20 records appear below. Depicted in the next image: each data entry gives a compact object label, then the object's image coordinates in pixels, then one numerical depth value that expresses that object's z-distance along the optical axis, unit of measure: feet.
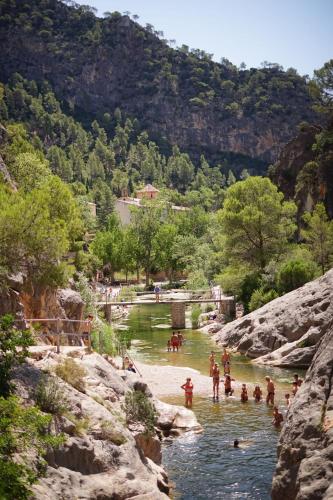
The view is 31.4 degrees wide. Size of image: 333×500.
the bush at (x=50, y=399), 51.90
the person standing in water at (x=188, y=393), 93.56
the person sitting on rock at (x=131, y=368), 93.08
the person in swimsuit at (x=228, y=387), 99.96
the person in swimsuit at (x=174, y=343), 143.84
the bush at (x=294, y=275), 156.56
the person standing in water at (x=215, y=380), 98.32
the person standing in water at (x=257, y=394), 94.90
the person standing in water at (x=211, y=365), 111.65
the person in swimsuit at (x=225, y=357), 120.88
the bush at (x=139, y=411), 63.05
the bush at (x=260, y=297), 161.79
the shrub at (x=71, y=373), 59.31
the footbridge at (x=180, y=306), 179.63
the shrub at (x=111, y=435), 54.75
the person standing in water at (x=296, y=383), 91.97
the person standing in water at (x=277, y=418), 81.97
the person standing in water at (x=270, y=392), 92.20
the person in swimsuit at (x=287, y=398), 90.12
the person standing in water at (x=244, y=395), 95.25
